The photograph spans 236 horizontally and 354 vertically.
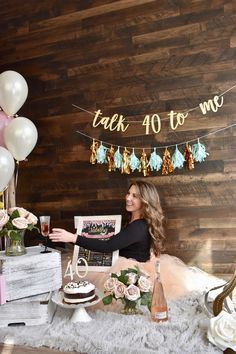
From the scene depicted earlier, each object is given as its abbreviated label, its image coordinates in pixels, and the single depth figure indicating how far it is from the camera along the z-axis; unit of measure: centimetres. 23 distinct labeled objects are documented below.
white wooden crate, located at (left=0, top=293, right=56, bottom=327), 218
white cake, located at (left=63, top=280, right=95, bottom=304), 214
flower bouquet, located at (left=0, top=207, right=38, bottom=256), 229
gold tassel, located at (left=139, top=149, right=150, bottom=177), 311
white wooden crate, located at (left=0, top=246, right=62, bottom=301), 217
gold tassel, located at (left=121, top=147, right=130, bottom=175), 316
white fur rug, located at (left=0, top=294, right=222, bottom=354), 186
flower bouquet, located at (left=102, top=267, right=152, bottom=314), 214
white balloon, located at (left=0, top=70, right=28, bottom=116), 269
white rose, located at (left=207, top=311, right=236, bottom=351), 175
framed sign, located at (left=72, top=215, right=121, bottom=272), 287
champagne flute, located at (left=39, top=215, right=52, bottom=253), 236
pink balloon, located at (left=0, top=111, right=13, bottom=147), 275
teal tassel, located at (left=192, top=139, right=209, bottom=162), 296
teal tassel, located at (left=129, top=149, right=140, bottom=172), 312
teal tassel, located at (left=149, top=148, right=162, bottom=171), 307
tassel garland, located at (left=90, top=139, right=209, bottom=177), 300
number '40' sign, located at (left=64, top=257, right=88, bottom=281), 287
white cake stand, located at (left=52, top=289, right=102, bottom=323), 212
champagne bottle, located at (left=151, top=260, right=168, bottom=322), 209
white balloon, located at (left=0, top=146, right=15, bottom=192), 254
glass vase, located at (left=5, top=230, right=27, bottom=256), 231
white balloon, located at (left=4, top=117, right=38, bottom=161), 266
